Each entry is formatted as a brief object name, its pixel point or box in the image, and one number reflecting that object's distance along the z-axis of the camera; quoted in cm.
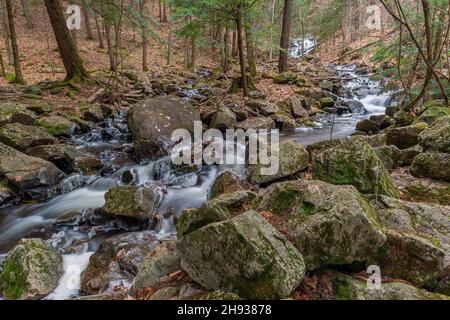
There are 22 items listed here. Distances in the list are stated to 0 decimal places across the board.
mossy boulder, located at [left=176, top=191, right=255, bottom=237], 337
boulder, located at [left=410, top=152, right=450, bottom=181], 461
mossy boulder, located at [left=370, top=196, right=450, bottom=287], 272
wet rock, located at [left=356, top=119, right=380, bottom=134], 957
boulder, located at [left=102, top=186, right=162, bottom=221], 548
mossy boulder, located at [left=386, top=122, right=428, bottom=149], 620
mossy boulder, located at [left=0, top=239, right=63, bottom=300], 385
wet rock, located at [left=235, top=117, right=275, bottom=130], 1013
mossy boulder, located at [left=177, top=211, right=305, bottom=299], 246
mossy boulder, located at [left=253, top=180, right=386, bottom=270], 269
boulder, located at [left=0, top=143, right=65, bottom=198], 661
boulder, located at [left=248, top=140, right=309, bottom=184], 546
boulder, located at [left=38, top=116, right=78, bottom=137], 954
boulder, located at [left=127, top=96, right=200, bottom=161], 858
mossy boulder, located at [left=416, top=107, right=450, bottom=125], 712
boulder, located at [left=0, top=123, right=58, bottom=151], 774
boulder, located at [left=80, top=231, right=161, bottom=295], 408
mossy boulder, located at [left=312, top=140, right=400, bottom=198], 377
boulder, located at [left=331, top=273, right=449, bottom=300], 242
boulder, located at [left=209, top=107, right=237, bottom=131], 1001
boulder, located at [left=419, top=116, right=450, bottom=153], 501
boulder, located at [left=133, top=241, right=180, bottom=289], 312
